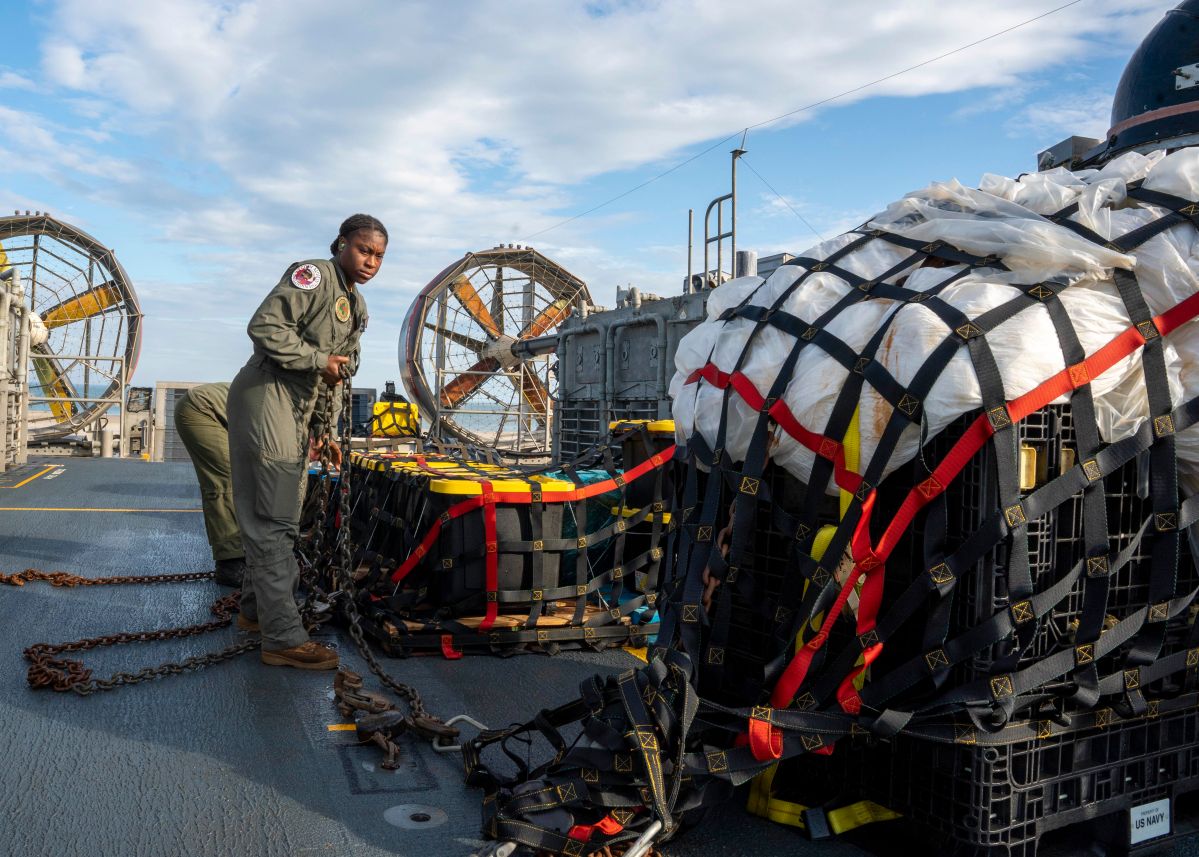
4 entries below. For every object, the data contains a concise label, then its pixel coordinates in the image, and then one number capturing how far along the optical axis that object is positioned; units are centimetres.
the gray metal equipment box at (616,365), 1579
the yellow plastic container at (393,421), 1160
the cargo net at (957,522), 225
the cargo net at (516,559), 444
